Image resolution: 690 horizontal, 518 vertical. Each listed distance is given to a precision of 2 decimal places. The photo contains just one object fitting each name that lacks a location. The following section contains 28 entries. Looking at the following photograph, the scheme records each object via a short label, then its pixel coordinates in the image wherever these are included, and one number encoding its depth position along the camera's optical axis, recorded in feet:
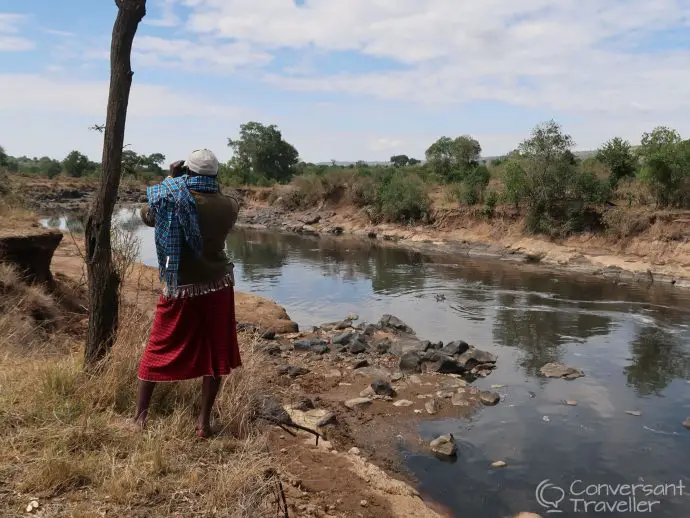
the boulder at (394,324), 41.61
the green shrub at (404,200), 107.34
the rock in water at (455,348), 34.83
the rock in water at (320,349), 34.55
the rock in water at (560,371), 32.50
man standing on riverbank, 11.34
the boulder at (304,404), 22.62
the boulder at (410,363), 32.16
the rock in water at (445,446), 21.76
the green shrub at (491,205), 94.07
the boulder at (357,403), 25.28
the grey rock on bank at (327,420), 21.74
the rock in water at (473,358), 33.24
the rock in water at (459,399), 27.14
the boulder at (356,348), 35.13
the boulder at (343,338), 36.69
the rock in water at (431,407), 25.97
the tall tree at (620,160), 86.94
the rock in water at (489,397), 27.66
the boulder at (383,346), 35.78
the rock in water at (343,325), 42.19
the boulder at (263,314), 39.70
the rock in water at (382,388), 27.25
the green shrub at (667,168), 72.08
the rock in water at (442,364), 32.04
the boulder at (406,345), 35.37
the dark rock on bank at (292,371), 29.11
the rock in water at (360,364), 32.12
